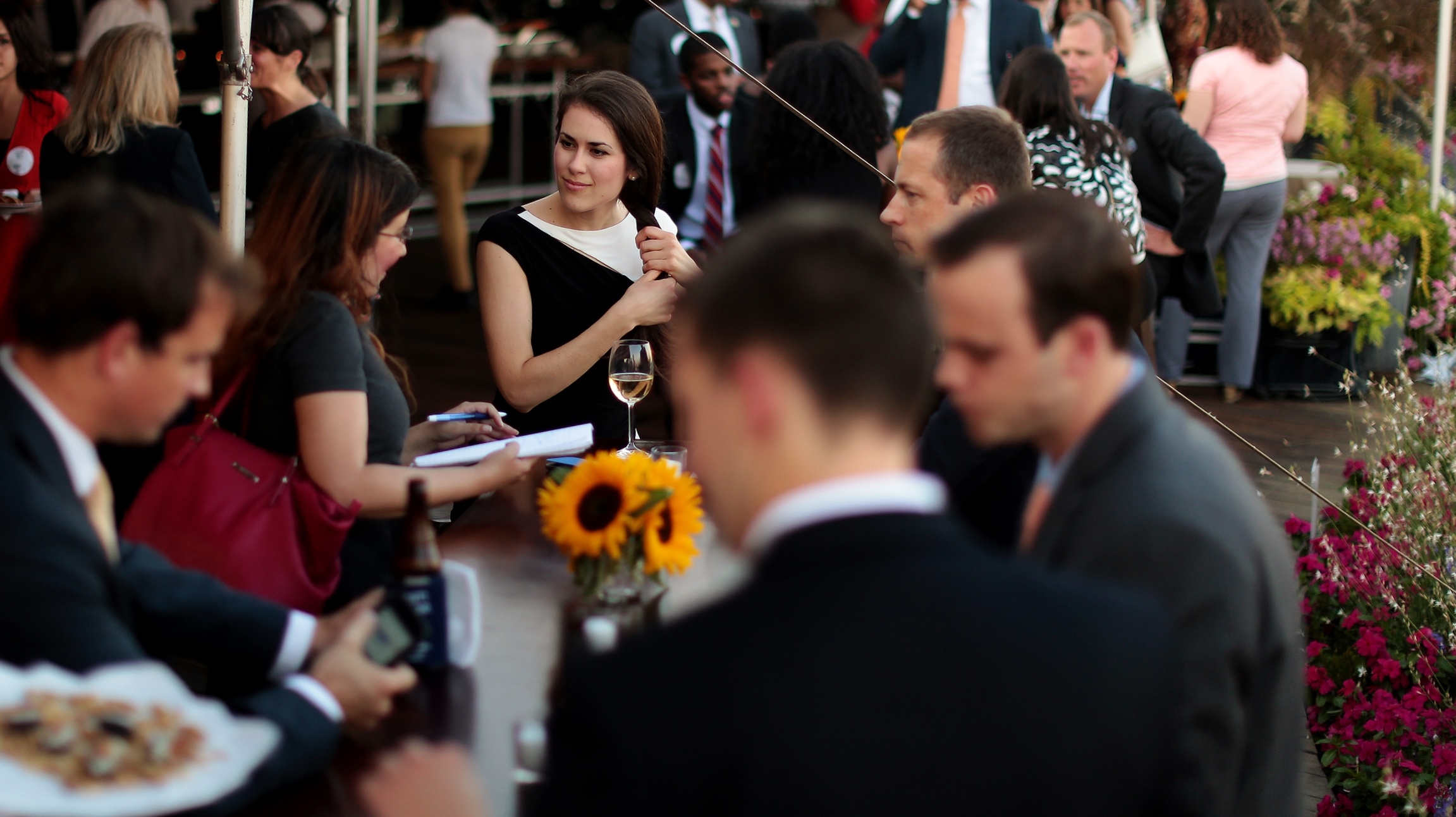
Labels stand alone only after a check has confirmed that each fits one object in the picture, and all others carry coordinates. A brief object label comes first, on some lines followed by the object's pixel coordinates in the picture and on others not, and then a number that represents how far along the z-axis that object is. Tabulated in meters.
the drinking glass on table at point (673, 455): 5.31
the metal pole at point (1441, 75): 12.81
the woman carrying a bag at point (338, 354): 4.08
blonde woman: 7.91
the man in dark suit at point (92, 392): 2.63
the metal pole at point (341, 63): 10.41
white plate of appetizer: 2.49
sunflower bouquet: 3.87
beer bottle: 3.40
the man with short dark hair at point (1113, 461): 2.51
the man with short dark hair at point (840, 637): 1.85
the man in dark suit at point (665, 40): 12.20
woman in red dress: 8.38
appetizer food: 2.51
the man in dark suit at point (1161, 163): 10.62
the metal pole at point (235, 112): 5.73
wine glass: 5.52
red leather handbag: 3.83
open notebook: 4.84
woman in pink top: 12.63
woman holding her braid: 6.08
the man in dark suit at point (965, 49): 11.61
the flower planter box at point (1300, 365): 13.23
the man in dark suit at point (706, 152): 10.75
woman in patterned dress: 8.70
